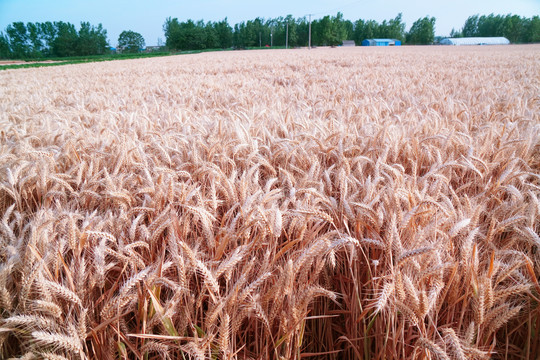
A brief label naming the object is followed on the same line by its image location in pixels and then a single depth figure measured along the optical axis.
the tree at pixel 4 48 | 61.43
